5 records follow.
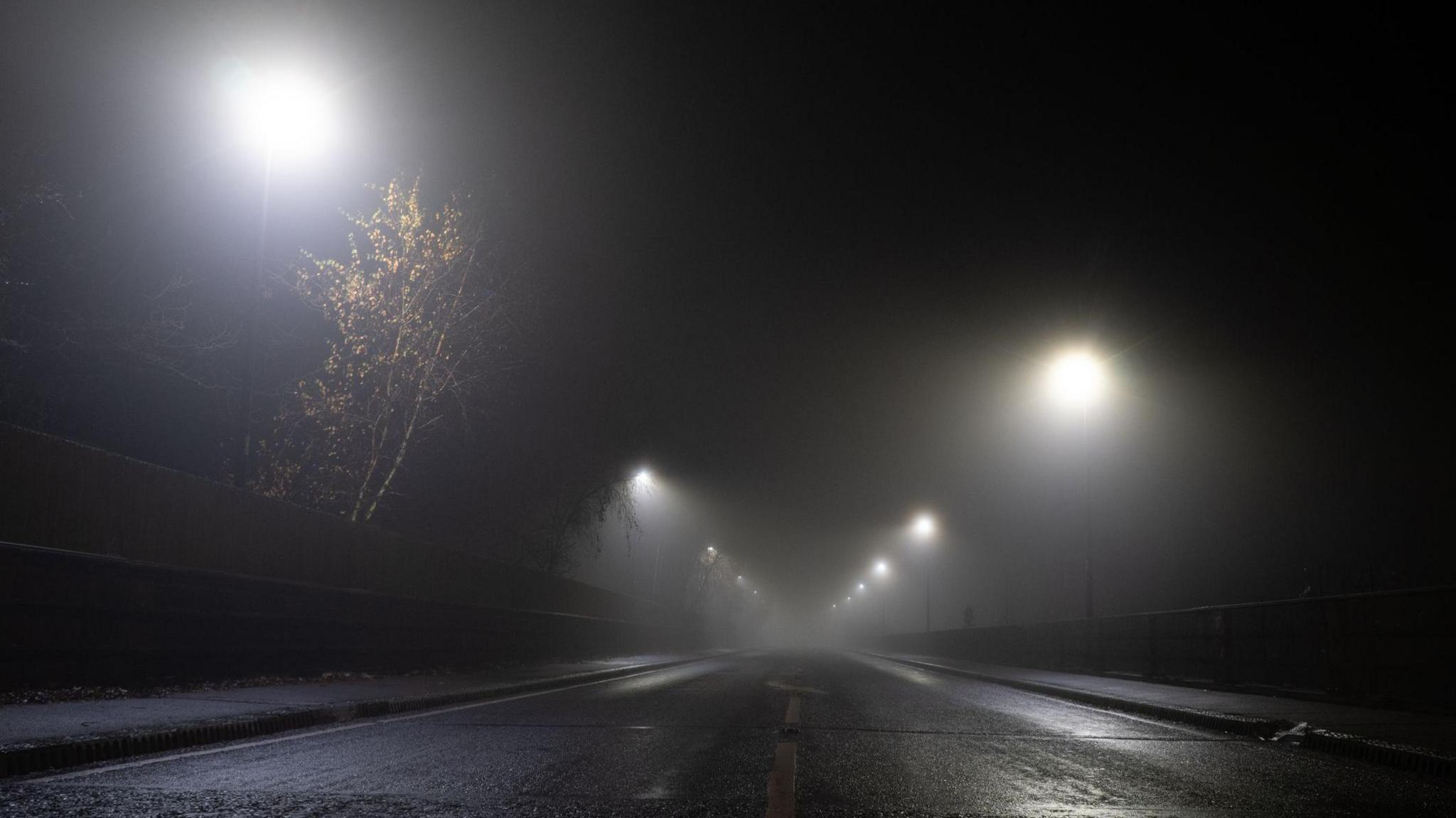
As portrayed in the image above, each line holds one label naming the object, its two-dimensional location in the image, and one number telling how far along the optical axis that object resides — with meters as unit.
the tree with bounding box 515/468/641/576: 32.53
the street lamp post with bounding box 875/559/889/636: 81.38
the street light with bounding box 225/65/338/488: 13.29
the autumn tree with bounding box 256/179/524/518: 17.83
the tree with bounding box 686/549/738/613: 72.00
